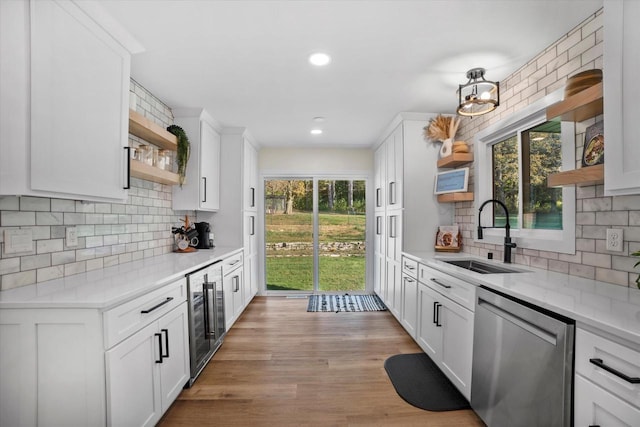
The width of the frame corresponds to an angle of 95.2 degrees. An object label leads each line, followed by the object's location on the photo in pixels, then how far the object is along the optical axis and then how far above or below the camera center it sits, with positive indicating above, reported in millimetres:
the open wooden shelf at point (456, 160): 2910 +562
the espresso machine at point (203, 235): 3421 -246
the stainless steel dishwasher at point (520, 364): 1205 -726
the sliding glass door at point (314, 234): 4867 -339
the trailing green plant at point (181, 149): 2994 +671
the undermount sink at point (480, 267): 2207 -437
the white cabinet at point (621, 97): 1198 +505
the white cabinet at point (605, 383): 956 -597
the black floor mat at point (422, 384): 2029 -1307
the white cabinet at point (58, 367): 1268 -672
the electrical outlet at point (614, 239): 1559 -134
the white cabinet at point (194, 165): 3180 +545
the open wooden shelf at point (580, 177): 1472 +207
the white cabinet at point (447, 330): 1920 -878
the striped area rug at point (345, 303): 4043 -1302
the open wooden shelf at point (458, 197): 2900 +181
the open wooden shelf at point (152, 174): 2189 +338
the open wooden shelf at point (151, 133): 2217 +693
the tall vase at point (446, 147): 3072 +720
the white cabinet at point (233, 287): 3021 -823
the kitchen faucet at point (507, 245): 2309 -242
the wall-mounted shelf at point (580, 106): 1479 +587
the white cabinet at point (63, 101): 1227 +560
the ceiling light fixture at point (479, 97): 2141 +874
